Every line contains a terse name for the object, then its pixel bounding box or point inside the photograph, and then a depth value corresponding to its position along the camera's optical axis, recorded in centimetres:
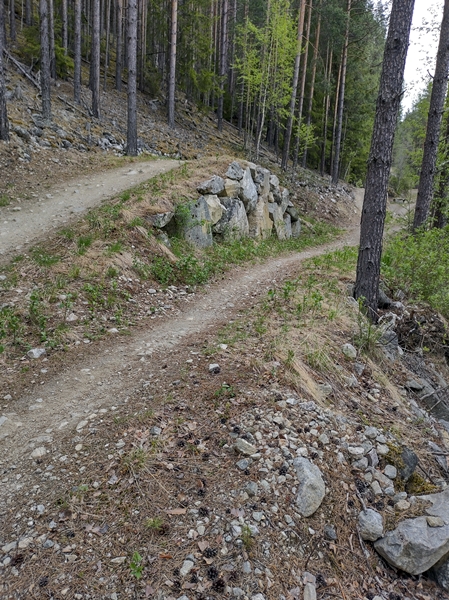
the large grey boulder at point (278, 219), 1485
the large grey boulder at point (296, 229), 1684
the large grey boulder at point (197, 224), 1005
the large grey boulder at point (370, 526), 320
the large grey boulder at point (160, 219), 922
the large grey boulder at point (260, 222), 1334
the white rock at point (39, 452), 351
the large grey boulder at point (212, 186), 1113
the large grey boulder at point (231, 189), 1202
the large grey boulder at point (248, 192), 1276
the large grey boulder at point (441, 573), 299
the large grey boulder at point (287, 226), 1590
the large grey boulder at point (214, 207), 1098
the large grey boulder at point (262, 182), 1407
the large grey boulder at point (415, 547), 303
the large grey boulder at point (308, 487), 320
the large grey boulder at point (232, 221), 1148
